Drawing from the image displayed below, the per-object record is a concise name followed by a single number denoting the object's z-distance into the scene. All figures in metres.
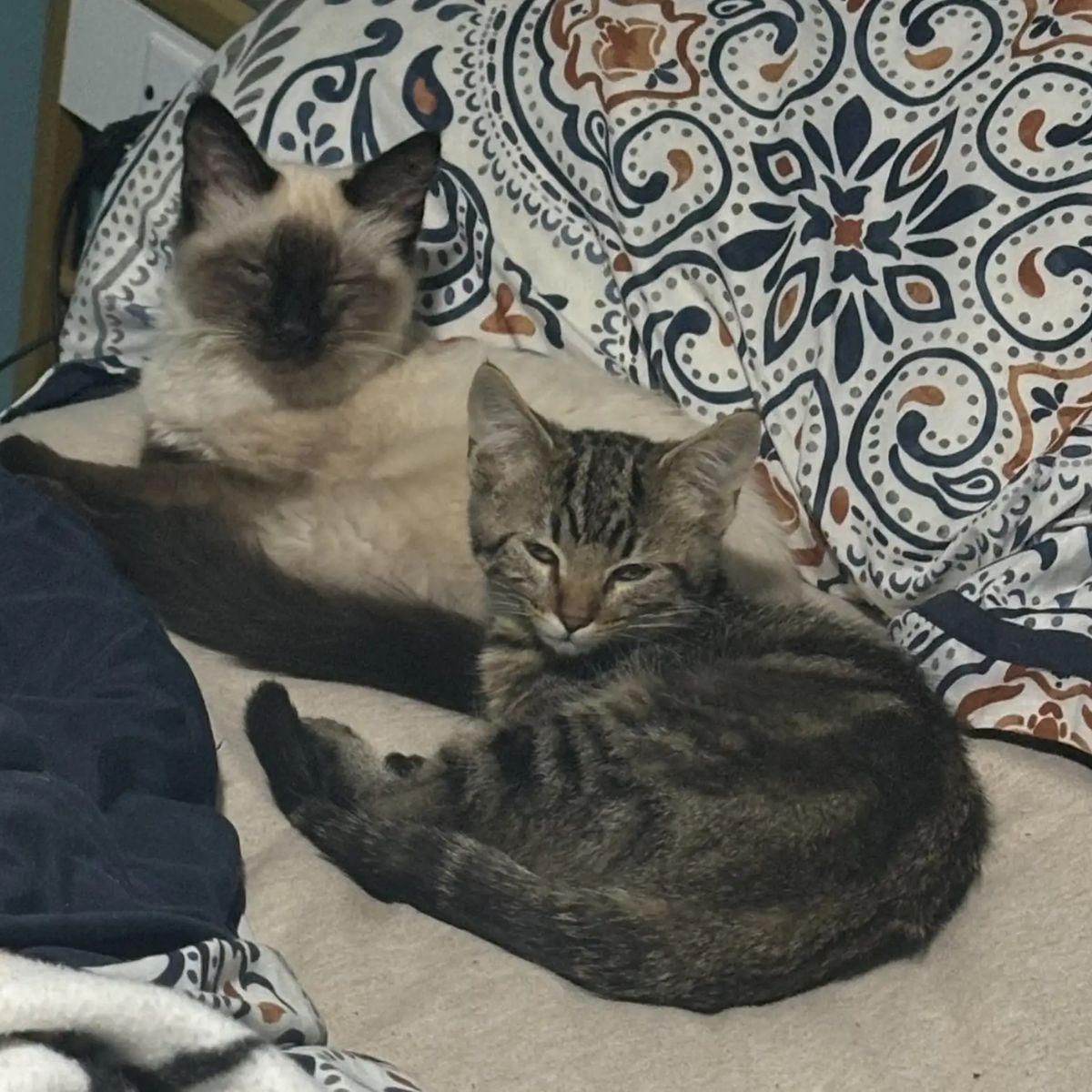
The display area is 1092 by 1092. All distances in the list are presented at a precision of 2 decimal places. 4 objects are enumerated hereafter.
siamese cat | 1.47
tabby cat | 1.11
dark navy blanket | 0.93
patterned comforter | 1.38
